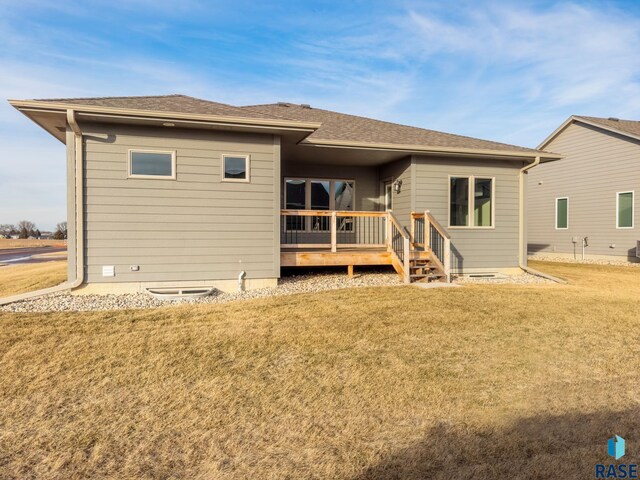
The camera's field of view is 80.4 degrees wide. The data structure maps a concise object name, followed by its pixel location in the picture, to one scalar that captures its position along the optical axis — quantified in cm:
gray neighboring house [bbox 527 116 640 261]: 1354
